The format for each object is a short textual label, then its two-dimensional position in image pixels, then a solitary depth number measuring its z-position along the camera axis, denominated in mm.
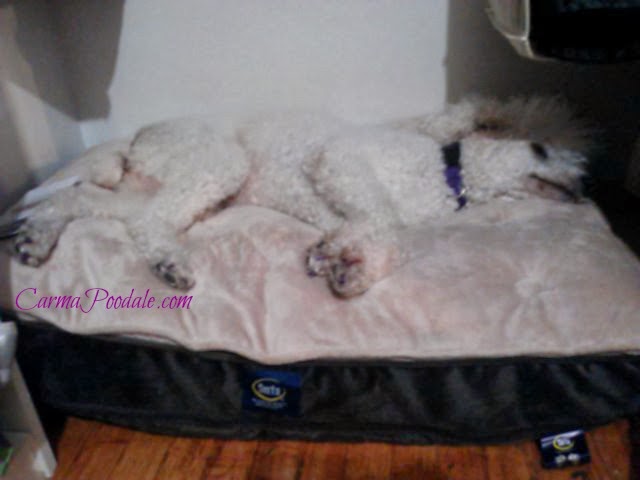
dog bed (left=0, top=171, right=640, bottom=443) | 995
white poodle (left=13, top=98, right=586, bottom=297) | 1246
